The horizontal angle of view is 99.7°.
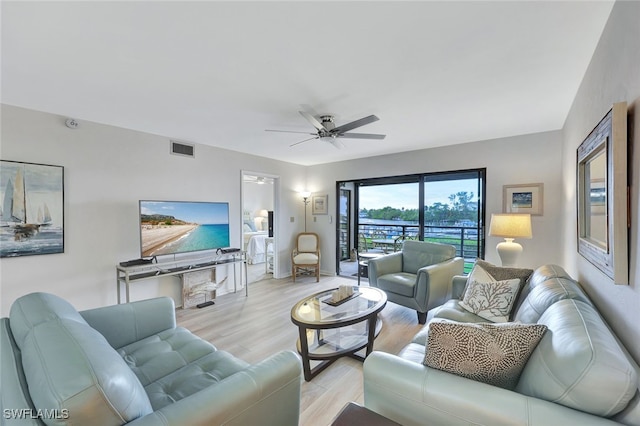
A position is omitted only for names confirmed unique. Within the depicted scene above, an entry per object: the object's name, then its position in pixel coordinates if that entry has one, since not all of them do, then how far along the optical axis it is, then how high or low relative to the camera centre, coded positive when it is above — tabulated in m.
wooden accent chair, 5.11 -0.81
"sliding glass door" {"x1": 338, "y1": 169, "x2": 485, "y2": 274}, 4.16 +0.03
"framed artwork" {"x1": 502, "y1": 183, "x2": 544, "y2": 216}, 3.57 +0.18
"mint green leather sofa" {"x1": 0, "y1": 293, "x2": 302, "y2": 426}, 0.80 -0.62
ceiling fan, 2.74 +0.85
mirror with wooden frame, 1.16 +0.07
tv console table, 3.15 -0.72
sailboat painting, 2.54 +0.06
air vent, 3.77 +0.92
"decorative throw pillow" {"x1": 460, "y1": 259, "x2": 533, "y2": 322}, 2.27 -0.54
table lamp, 3.08 -0.22
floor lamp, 5.80 +0.30
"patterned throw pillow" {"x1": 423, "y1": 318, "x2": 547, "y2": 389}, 1.10 -0.58
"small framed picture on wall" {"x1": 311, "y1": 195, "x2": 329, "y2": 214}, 5.62 +0.18
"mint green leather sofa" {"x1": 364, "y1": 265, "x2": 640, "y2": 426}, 0.84 -0.64
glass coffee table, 2.15 -0.89
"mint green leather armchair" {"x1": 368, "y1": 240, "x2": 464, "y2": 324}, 3.02 -0.78
